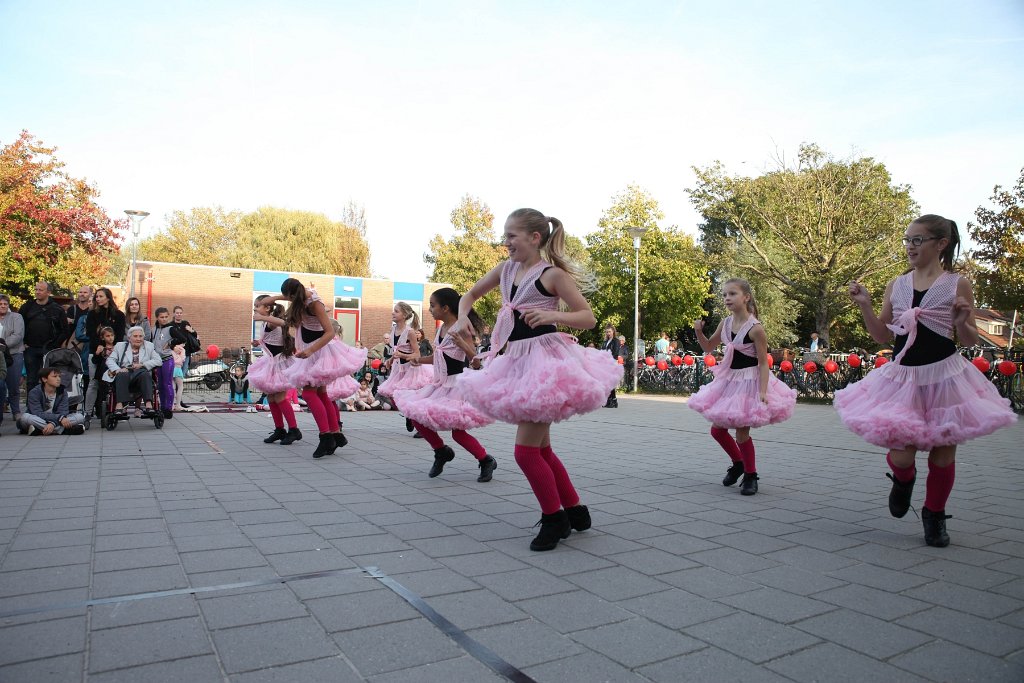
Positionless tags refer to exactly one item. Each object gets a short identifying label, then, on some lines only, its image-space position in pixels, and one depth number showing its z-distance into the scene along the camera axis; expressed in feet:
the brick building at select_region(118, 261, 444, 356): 105.60
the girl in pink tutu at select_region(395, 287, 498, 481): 20.98
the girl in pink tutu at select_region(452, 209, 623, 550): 13.78
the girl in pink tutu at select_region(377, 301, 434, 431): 27.81
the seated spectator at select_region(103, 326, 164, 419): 34.37
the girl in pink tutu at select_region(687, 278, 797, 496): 20.03
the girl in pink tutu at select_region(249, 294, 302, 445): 27.91
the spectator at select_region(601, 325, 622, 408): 59.63
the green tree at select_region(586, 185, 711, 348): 113.70
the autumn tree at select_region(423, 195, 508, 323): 125.29
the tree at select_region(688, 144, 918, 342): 92.48
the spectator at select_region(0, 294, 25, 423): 33.22
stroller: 33.12
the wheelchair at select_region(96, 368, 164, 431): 34.50
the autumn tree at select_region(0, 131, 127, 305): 63.72
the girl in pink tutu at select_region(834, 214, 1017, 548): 14.16
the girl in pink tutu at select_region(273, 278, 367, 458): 26.40
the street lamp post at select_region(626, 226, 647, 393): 77.05
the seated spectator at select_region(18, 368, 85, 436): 31.45
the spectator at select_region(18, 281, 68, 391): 35.96
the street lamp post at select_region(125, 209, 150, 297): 67.82
